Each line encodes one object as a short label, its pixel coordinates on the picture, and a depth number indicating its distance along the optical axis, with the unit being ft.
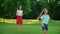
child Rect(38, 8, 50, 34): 30.04
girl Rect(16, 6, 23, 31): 41.00
